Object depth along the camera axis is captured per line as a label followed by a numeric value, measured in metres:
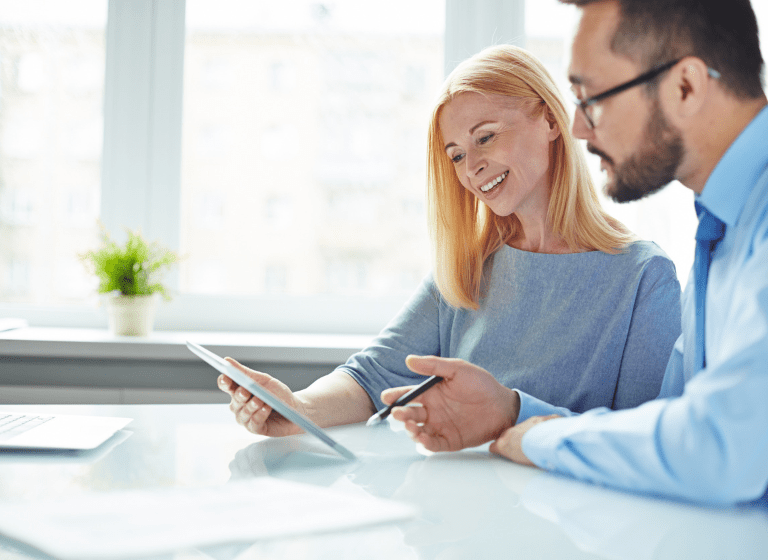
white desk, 0.58
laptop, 0.89
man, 0.67
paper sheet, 0.54
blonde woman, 1.30
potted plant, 1.91
